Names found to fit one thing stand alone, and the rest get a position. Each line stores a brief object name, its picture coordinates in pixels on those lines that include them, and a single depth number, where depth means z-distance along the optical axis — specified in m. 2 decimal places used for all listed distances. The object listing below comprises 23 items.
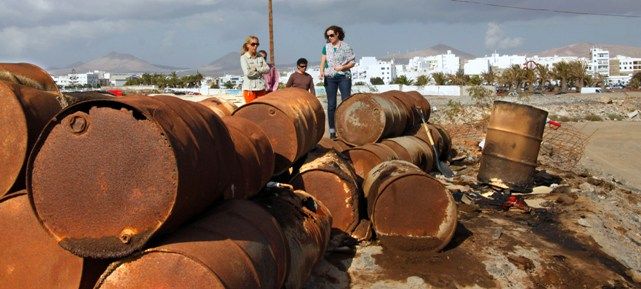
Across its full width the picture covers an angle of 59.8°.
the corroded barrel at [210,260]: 2.53
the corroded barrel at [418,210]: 5.35
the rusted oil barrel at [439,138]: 9.71
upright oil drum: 8.34
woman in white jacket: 8.04
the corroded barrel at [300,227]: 3.78
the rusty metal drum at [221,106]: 6.03
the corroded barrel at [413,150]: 7.71
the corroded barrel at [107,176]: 2.53
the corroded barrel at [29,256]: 2.83
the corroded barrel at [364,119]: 7.80
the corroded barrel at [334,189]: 5.46
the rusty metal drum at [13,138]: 3.21
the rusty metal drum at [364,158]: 6.83
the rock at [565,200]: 7.72
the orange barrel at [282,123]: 5.12
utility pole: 20.35
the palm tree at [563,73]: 64.25
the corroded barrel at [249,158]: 3.61
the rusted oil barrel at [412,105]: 9.60
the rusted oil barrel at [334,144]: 6.61
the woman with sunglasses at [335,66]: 9.12
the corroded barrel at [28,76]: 3.69
